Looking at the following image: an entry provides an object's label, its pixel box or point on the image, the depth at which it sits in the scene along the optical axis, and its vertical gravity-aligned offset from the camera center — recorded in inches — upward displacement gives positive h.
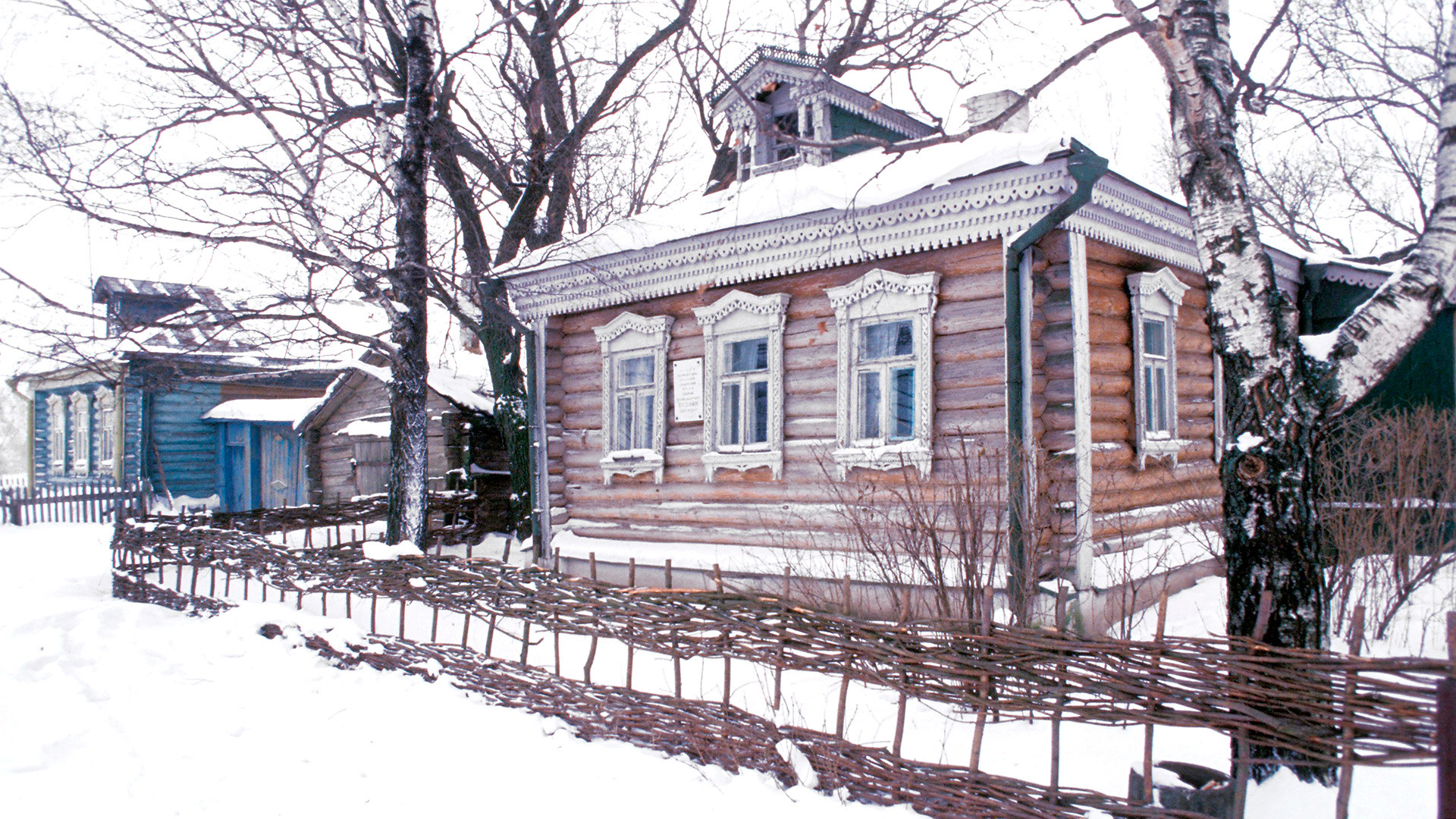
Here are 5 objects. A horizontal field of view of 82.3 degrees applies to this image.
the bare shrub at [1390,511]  220.4 -27.0
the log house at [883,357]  260.8 +23.6
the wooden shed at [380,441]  539.5 -11.3
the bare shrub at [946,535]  190.5 -32.0
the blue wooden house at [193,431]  769.6 -3.8
